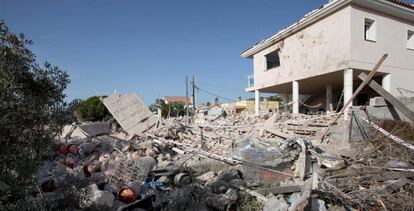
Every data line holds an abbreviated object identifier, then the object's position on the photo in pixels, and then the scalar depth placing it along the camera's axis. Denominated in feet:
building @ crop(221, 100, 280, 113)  126.46
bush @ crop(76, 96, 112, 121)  109.20
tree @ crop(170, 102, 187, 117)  125.77
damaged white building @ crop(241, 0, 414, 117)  36.91
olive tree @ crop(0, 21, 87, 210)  7.67
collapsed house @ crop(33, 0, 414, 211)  16.78
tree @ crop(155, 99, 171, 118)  118.17
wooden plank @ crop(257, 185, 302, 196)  17.62
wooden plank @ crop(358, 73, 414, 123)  25.08
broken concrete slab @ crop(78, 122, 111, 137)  41.37
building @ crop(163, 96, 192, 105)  219.41
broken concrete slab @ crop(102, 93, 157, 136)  43.19
